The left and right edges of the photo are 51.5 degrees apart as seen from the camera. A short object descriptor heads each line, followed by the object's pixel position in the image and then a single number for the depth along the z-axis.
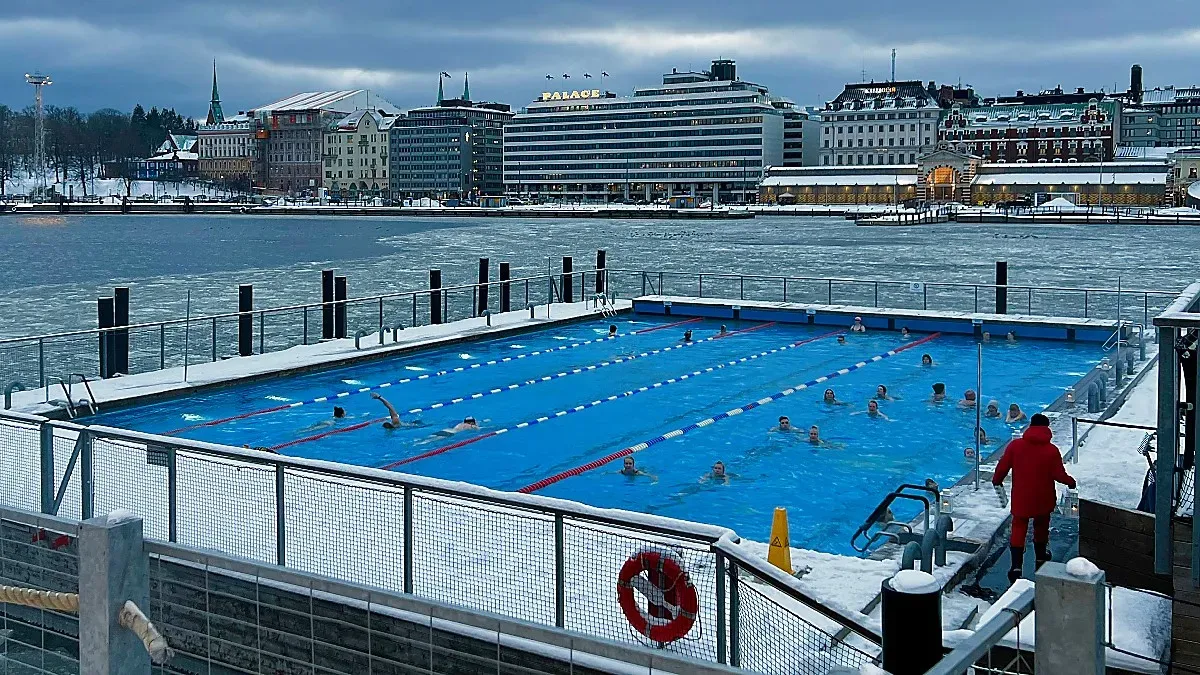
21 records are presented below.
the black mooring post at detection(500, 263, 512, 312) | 39.76
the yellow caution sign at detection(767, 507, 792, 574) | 12.23
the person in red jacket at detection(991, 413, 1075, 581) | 12.05
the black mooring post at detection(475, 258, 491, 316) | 40.84
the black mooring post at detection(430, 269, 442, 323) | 36.44
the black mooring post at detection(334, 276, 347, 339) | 33.00
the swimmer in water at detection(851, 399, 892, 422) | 23.58
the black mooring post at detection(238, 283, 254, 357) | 29.31
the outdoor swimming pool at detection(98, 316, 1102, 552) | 18.52
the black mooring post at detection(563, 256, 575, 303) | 41.34
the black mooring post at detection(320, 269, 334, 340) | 32.94
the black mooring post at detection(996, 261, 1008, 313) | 36.95
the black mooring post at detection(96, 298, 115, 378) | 26.33
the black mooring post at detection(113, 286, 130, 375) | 26.44
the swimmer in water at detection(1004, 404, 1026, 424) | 22.98
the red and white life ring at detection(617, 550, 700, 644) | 8.20
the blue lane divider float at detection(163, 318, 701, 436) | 22.27
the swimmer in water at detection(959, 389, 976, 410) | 24.55
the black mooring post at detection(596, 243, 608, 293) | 41.81
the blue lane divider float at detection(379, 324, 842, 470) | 20.53
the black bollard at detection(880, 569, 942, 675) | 5.53
